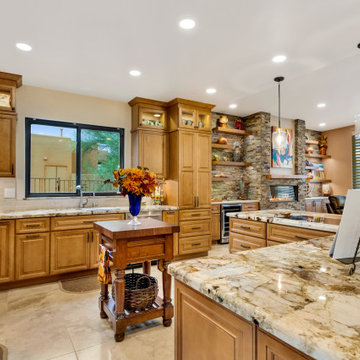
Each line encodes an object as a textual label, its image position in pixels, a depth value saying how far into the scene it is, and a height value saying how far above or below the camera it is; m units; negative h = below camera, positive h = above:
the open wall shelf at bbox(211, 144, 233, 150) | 5.88 +0.92
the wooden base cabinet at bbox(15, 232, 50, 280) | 3.35 -0.89
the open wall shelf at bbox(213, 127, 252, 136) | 5.93 +1.29
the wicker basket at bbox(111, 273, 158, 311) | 2.36 -0.97
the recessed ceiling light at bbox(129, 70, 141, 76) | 3.58 +1.58
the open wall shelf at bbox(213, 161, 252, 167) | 5.98 +0.53
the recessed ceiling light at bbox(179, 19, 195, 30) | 2.48 +1.57
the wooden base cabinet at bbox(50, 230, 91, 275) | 3.54 -0.88
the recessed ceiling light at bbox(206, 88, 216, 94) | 4.30 +1.60
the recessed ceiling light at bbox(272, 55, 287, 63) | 3.18 +1.58
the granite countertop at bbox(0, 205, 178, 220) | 3.34 -0.35
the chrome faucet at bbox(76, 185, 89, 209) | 4.18 -0.21
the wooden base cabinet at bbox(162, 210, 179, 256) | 4.43 -0.55
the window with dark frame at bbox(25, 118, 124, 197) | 4.13 +0.52
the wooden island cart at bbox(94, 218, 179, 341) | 2.19 -0.60
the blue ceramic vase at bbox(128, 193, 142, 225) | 2.51 -0.17
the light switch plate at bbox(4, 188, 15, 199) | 3.82 -0.08
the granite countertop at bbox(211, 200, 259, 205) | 5.53 -0.34
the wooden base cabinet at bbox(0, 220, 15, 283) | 3.26 -0.78
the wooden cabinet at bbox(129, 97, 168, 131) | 4.68 +1.36
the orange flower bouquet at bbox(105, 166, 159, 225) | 2.40 +0.03
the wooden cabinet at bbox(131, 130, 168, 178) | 4.66 +0.66
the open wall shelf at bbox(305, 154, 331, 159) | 7.77 +0.89
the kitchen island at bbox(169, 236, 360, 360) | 0.69 -0.38
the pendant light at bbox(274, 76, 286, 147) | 3.89 +0.74
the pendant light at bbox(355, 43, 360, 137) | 2.80 +0.69
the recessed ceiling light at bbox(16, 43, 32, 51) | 2.88 +1.58
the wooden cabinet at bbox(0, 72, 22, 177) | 3.58 +0.89
